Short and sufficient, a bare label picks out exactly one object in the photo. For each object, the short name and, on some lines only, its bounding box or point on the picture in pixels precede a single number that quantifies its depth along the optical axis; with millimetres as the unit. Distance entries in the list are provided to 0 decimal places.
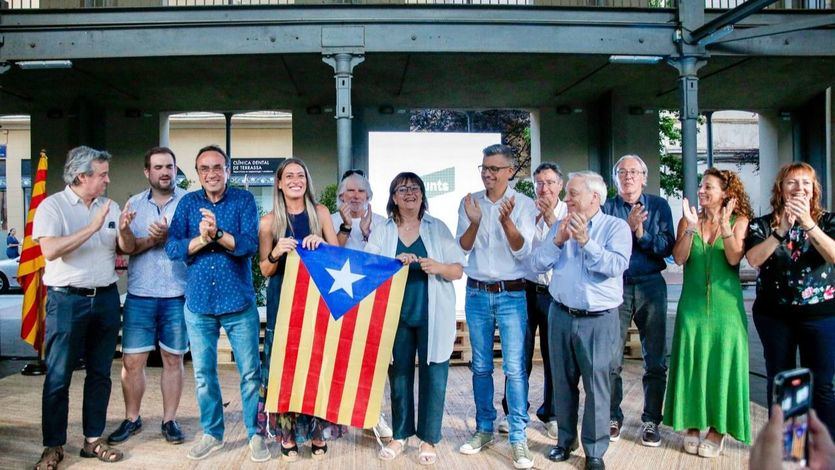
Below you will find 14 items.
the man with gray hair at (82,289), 3873
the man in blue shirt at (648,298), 4348
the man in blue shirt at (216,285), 3977
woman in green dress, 4012
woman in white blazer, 4031
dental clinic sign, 24781
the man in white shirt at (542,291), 4516
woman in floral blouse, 3717
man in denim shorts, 4312
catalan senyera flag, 6371
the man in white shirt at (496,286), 4160
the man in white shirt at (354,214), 4531
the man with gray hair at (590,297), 3760
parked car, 15750
